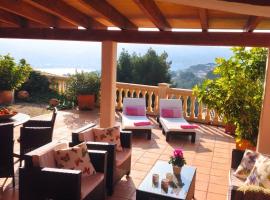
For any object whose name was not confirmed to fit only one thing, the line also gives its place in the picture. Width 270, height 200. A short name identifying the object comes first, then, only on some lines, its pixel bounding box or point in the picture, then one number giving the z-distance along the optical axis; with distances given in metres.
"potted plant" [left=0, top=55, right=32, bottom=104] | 7.72
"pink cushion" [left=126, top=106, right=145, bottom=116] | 6.23
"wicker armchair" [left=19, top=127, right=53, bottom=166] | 3.82
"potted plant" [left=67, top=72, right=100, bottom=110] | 7.62
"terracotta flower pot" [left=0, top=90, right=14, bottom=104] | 7.74
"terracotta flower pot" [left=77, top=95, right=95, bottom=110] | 7.59
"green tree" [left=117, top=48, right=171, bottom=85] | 10.87
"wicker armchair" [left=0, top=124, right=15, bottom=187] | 3.28
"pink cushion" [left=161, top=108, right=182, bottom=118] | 6.20
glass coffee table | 2.68
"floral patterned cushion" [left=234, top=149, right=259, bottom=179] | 3.14
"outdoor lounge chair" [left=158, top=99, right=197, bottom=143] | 5.48
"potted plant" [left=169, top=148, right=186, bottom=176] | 3.11
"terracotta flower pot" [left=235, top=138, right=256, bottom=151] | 4.69
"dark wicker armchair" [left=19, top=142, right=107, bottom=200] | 2.55
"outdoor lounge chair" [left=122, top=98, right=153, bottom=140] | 5.60
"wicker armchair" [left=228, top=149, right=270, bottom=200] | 2.27
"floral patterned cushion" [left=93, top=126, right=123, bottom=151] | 3.67
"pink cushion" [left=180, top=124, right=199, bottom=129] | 5.51
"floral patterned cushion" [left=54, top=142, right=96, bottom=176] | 2.84
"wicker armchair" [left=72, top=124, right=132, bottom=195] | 3.23
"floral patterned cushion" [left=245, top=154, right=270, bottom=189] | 2.72
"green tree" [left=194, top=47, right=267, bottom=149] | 4.60
